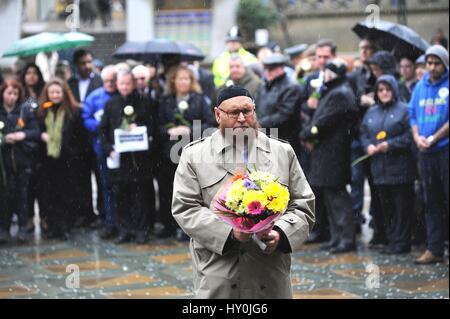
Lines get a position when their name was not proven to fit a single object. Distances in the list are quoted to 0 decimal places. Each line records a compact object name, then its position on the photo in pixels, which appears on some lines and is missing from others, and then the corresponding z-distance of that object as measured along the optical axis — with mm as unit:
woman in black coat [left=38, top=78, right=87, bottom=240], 12203
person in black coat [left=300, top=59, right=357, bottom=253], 10922
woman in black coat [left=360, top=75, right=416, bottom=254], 10727
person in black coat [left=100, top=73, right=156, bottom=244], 11695
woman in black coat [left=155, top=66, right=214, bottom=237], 11539
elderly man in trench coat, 5059
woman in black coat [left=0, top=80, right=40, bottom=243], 12000
